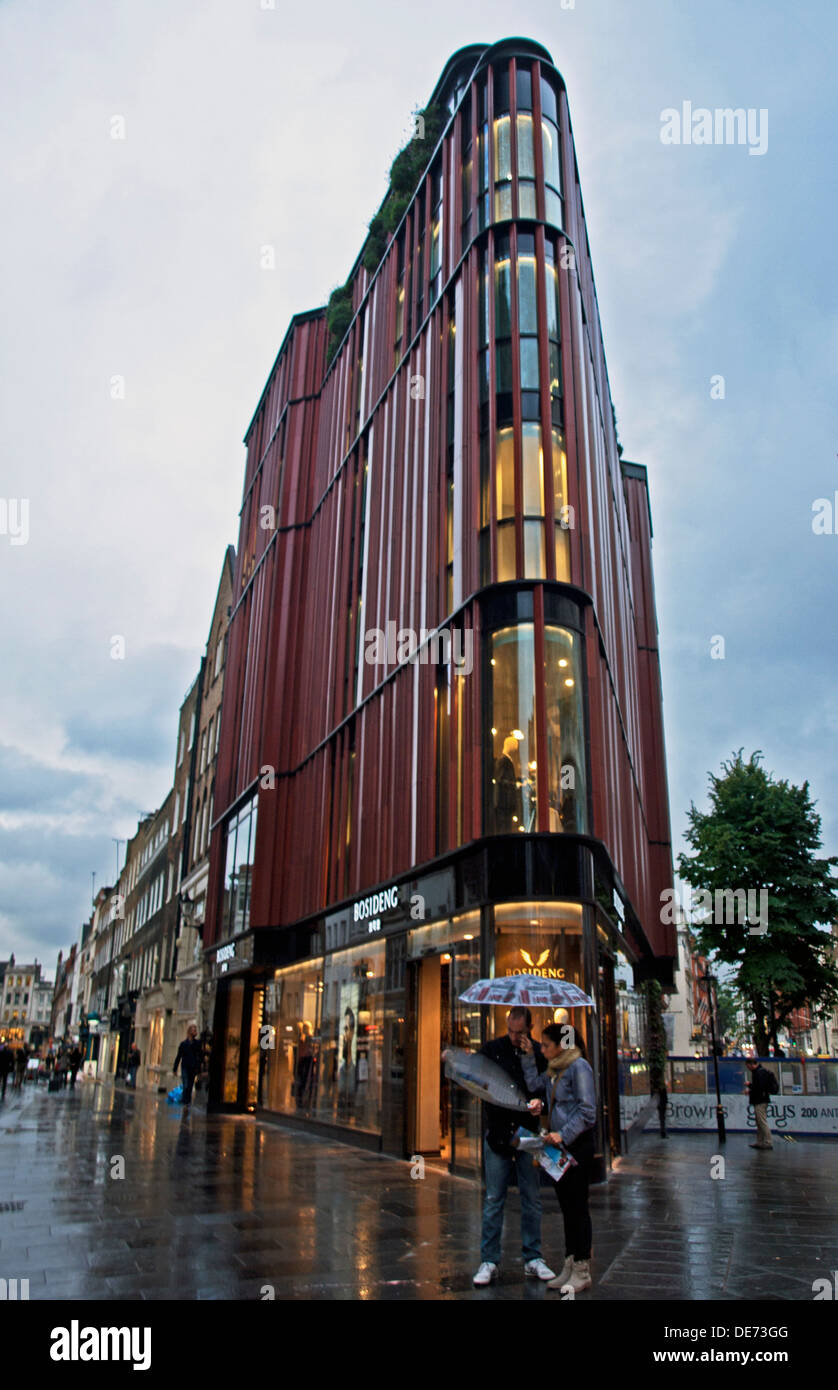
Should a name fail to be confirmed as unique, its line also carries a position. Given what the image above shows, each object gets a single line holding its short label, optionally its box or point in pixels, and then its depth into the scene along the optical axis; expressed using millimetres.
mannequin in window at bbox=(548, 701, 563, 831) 15547
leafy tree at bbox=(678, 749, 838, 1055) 35156
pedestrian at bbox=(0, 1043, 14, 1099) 37781
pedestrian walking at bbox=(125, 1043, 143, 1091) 47500
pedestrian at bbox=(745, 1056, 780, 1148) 22516
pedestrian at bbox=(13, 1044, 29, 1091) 46688
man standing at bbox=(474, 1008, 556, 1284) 7504
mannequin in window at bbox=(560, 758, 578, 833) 15633
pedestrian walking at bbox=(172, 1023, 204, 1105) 26562
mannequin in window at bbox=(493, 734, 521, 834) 15680
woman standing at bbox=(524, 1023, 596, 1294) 7199
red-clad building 16047
